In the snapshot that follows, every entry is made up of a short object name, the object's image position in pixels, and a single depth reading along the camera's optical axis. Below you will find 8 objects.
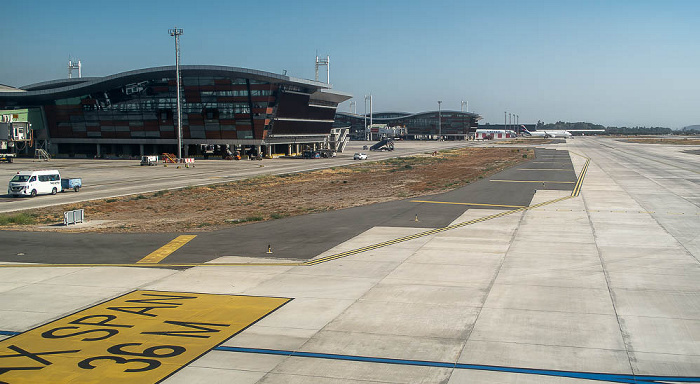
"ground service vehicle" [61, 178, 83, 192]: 58.31
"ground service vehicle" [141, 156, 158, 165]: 103.31
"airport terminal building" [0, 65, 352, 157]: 112.94
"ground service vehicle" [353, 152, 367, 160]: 118.62
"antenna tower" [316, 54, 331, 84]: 165.50
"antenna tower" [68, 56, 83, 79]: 162.25
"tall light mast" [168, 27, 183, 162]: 100.12
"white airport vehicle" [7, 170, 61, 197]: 53.03
